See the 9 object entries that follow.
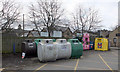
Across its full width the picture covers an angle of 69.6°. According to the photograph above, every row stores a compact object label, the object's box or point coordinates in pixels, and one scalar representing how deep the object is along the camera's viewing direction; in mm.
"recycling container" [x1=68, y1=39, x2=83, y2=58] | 8226
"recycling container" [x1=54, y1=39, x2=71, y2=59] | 7461
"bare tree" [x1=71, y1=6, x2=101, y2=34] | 25639
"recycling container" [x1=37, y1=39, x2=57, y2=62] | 6732
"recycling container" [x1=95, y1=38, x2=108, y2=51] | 13159
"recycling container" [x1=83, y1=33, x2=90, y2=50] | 13405
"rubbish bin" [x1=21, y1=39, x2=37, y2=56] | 8103
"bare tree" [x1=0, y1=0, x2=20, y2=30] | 10022
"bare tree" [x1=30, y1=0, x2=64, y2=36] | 18062
